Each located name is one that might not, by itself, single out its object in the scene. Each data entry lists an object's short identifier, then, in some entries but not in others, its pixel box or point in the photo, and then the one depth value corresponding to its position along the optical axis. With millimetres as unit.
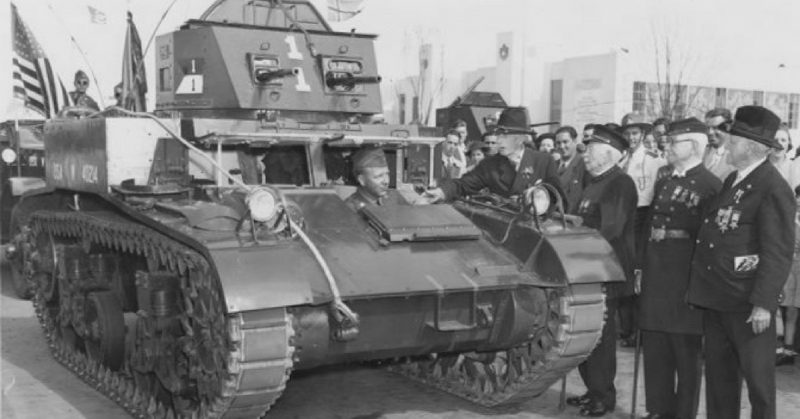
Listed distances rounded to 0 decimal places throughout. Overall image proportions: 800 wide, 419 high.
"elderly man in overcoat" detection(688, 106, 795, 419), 5699
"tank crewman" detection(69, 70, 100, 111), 12516
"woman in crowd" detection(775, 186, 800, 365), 8711
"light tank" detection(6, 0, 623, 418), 5859
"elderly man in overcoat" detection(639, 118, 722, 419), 6605
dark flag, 9807
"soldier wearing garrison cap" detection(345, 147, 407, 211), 7117
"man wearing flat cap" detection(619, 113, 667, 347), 10133
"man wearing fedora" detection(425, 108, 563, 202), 7992
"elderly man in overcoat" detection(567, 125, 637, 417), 7316
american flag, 13539
